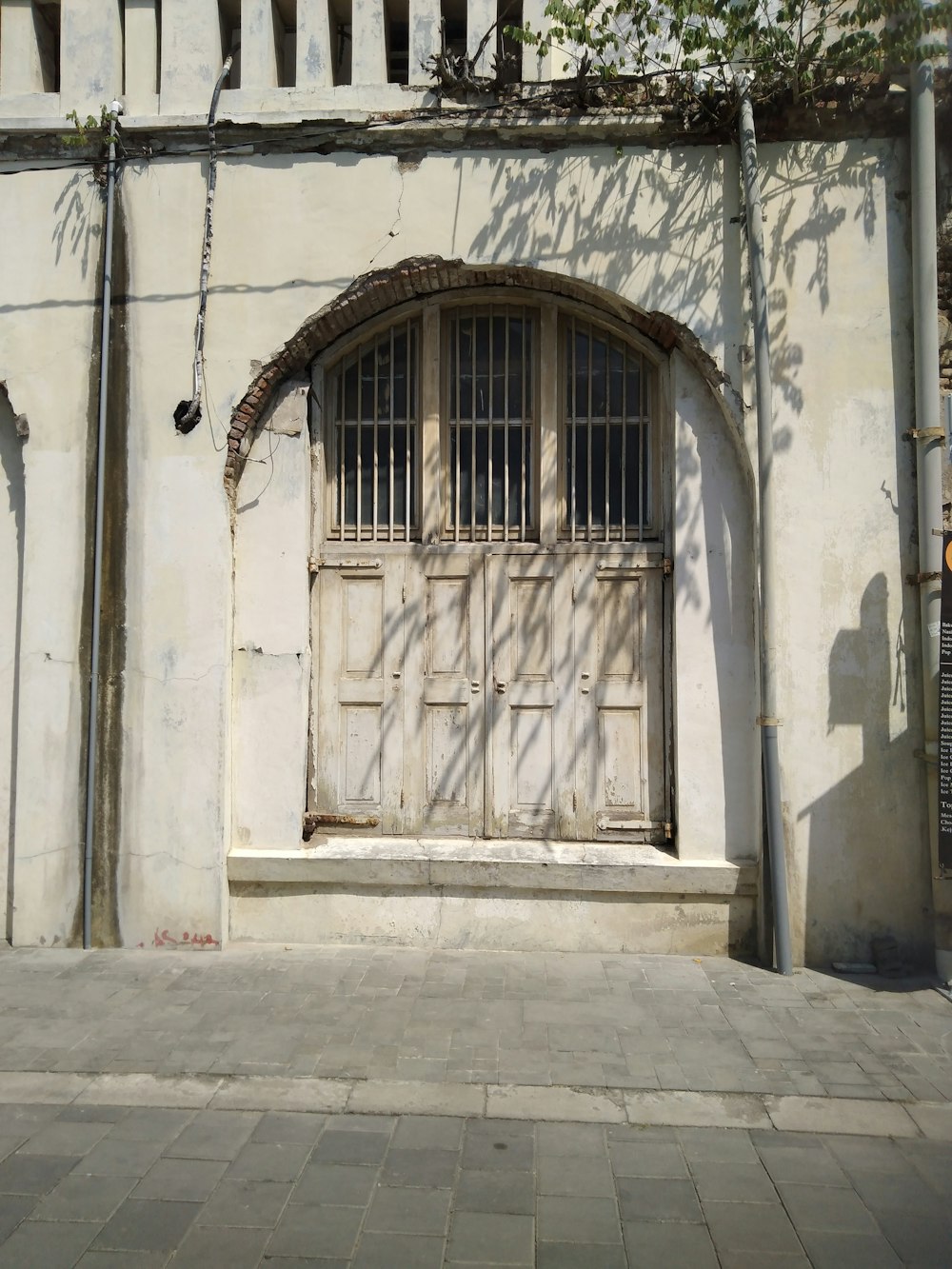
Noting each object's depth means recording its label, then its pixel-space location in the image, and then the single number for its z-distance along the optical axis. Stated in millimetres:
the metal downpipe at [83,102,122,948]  5703
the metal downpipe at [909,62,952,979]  5383
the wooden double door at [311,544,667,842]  6004
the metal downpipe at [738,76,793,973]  5434
